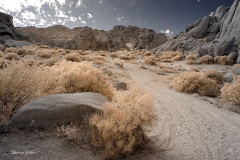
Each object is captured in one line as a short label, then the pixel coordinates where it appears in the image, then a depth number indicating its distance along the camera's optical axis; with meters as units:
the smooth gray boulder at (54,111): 2.84
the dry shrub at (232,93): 5.76
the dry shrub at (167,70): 13.16
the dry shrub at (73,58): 14.55
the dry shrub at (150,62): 17.94
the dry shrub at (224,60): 14.96
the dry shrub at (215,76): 9.37
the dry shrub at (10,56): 11.88
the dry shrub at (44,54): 15.11
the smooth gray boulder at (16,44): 23.05
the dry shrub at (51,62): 10.24
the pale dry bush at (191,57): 18.58
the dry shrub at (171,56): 20.05
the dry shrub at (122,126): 2.53
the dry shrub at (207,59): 15.85
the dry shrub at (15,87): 3.15
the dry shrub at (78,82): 4.42
